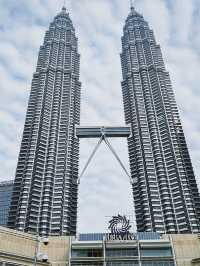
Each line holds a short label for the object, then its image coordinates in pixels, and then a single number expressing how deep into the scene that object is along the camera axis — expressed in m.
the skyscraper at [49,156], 131.25
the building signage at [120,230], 51.06
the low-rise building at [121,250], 48.22
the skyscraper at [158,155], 131.38
